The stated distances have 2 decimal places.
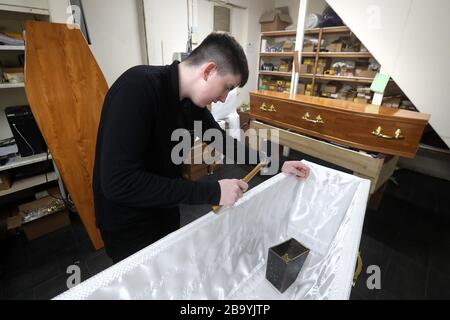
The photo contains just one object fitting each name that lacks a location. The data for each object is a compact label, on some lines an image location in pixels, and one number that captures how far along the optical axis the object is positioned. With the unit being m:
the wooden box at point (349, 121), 1.24
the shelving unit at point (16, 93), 1.31
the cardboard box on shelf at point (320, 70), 3.26
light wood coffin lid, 1.25
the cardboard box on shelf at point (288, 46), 3.46
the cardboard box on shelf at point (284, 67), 3.70
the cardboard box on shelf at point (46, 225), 1.64
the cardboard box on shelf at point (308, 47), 3.25
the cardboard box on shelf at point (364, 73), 2.73
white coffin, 0.64
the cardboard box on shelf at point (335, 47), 2.98
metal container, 0.93
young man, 0.59
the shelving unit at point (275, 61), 3.64
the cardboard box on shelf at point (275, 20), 3.56
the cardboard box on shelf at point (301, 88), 3.50
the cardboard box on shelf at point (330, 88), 3.26
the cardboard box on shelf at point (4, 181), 1.50
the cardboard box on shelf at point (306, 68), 3.38
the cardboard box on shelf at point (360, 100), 2.88
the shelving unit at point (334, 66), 2.89
